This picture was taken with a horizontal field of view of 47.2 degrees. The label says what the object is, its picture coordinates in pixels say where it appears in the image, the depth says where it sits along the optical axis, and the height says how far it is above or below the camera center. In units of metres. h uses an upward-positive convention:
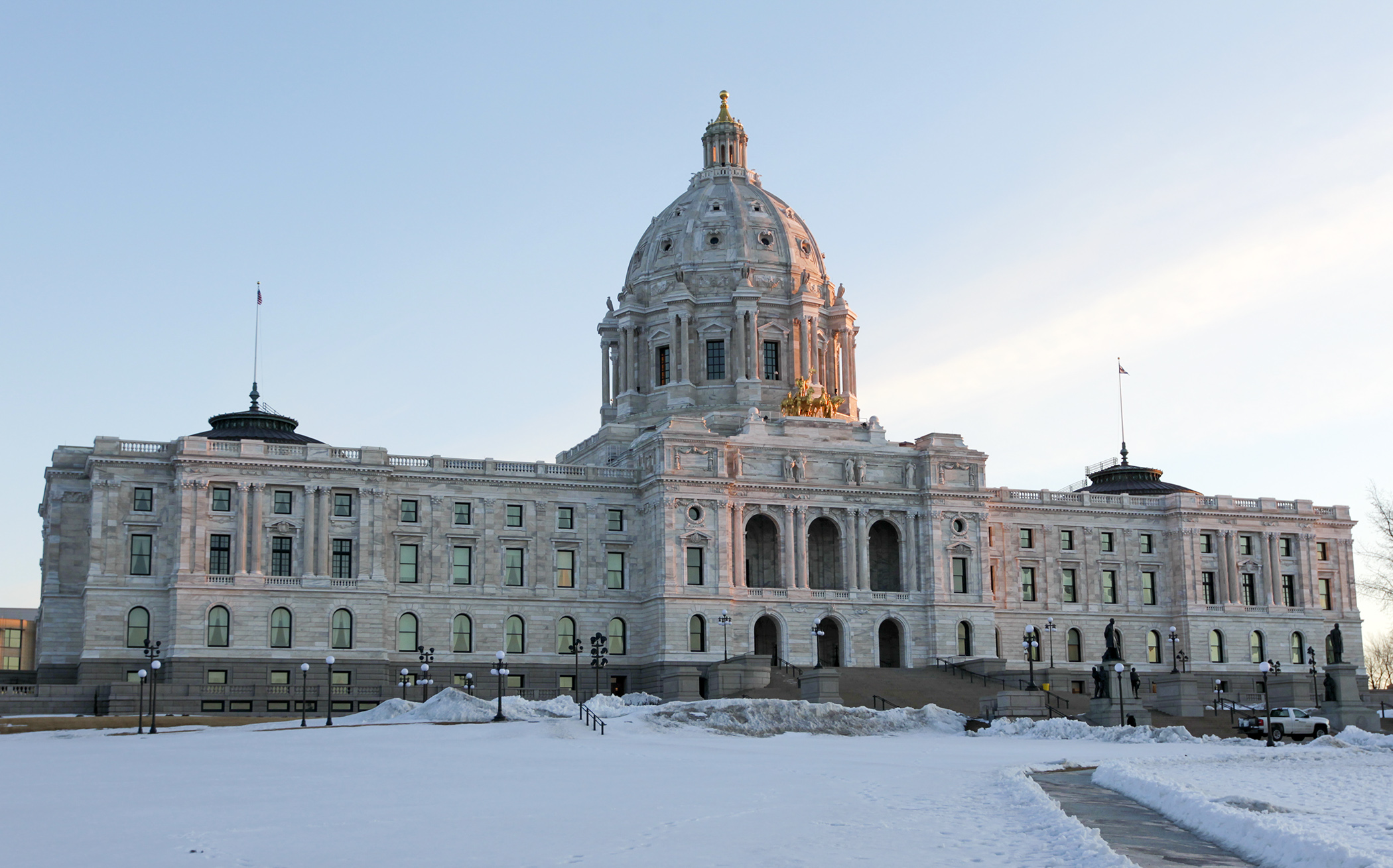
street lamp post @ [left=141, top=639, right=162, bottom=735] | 71.62 +0.49
